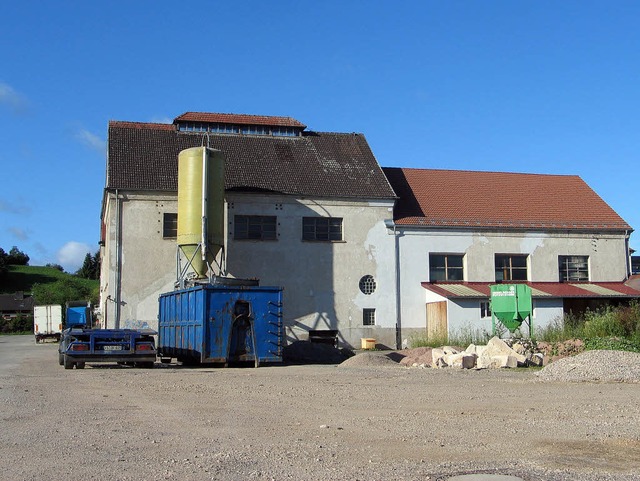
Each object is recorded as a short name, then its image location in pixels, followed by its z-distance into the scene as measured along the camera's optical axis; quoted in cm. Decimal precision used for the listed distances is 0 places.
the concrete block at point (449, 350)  2411
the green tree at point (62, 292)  10306
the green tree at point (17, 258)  14636
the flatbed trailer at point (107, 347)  2180
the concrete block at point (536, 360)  2341
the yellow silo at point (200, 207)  3112
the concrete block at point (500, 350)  2277
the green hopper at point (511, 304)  2852
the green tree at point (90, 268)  13750
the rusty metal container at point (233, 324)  2330
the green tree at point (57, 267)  15058
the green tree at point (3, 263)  12175
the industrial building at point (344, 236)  3403
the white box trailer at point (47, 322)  5656
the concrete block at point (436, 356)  2360
